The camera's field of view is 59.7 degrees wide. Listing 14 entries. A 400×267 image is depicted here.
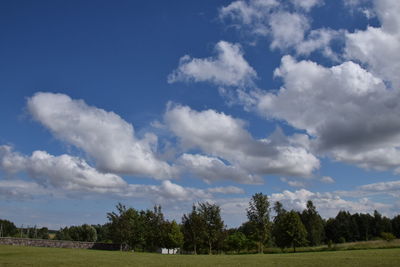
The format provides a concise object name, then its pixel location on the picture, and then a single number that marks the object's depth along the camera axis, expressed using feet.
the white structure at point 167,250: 271.69
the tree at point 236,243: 301.43
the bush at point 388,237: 248.11
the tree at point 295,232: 228.84
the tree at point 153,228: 274.57
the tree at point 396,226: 411.07
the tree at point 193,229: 250.16
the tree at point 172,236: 261.03
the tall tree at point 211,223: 247.29
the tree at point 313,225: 335.67
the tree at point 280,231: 233.55
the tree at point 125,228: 267.18
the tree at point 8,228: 485.56
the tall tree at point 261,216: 223.51
